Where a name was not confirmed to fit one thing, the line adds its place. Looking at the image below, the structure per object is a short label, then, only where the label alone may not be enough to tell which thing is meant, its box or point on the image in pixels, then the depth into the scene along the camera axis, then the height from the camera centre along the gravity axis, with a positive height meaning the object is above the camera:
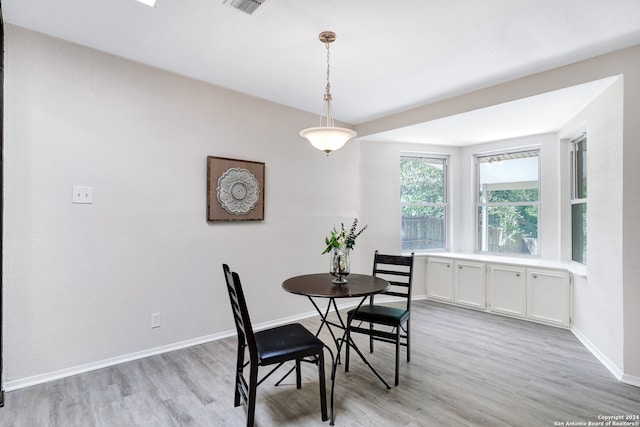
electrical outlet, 2.89 -0.90
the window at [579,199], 3.62 +0.25
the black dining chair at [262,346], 1.81 -0.75
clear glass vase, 2.46 -0.33
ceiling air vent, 1.99 +1.30
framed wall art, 3.22 +0.29
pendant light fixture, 2.37 +0.62
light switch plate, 2.52 +0.17
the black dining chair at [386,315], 2.47 -0.74
